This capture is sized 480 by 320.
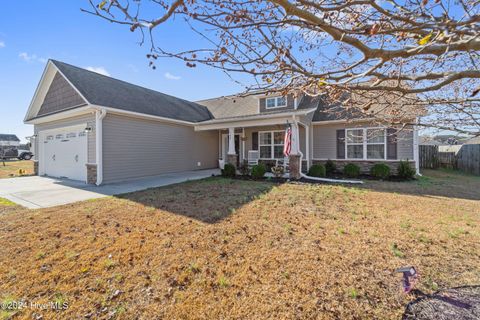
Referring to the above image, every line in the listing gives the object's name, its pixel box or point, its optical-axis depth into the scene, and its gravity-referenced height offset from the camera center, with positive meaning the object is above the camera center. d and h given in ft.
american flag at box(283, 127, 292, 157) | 32.21 +2.31
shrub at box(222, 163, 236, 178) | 35.65 -1.92
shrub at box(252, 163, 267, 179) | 33.60 -2.00
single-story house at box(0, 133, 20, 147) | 130.58 +13.17
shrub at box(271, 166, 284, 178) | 34.35 -2.05
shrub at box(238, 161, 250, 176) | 35.58 -1.92
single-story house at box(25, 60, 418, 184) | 30.32 +4.33
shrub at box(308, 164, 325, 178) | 34.04 -2.08
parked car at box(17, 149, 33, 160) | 87.69 +1.85
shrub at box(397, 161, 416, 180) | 31.91 -2.03
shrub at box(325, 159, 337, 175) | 39.19 -1.69
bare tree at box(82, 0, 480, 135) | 6.32 +4.16
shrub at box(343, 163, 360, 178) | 34.83 -2.01
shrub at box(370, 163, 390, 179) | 33.01 -2.07
